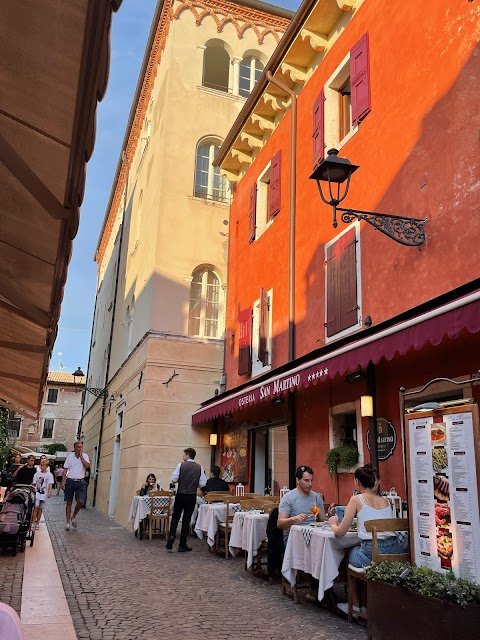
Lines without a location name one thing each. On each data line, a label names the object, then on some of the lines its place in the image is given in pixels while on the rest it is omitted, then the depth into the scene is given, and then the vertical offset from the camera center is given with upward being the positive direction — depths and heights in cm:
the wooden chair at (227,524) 864 -81
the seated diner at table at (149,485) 1238 -35
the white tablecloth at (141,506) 1103 -72
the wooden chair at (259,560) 701 -106
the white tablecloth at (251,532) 701 -73
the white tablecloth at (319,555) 514 -75
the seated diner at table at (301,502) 617 -30
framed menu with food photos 373 -7
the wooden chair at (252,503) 809 -43
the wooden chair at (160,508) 1099 -74
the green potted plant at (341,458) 778 +24
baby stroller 787 -78
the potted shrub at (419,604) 338 -78
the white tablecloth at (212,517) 891 -72
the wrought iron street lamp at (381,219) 632 +301
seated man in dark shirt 1120 -25
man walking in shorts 1112 -17
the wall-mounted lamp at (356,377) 751 +129
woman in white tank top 481 -39
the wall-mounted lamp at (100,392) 2095 +281
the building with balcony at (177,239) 1370 +614
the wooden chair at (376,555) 447 -60
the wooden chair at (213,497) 980 -45
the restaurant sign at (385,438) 689 +46
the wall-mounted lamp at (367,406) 719 +87
